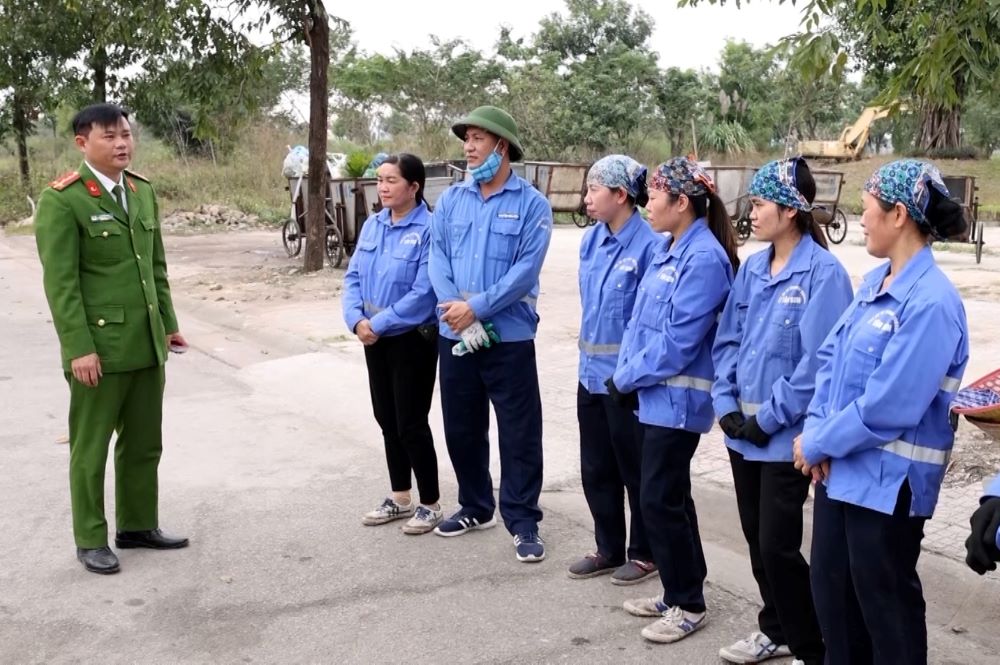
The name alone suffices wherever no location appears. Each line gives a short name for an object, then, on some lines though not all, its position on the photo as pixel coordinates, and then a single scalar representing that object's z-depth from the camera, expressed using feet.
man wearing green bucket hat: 15.74
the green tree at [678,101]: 124.47
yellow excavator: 130.62
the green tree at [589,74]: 114.73
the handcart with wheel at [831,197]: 67.62
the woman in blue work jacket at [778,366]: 11.35
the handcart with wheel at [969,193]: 56.44
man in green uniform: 15.30
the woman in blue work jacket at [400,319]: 16.79
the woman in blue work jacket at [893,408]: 9.46
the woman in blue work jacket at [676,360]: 12.87
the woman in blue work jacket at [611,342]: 14.29
